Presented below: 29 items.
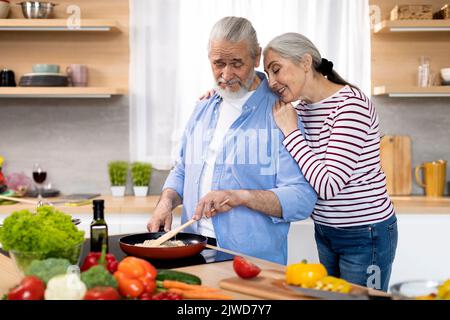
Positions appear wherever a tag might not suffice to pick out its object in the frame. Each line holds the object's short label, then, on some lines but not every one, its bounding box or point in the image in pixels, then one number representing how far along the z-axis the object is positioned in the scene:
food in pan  1.93
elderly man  2.15
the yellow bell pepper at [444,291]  1.28
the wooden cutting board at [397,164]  3.95
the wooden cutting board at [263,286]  1.44
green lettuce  1.56
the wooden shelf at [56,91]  3.74
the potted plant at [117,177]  3.91
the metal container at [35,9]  3.79
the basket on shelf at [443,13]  3.75
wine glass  3.91
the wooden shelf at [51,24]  3.72
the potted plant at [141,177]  3.90
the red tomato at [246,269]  1.56
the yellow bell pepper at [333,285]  1.37
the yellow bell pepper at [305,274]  1.42
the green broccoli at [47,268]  1.42
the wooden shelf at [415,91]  3.73
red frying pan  1.83
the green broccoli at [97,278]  1.36
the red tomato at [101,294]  1.30
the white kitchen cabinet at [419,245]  3.44
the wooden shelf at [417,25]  3.67
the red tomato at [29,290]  1.32
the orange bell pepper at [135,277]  1.41
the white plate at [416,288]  1.32
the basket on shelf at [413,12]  3.75
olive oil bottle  1.74
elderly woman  2.23
